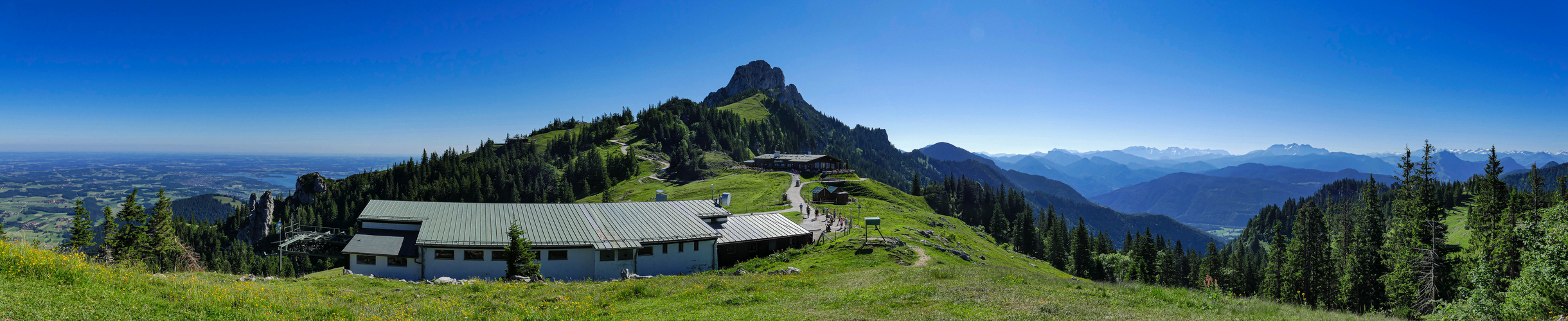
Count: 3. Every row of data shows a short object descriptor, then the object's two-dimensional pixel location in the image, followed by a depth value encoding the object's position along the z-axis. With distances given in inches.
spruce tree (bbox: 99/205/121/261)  2263.8
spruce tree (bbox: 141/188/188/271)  2426.2
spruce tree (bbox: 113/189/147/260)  2265.0
